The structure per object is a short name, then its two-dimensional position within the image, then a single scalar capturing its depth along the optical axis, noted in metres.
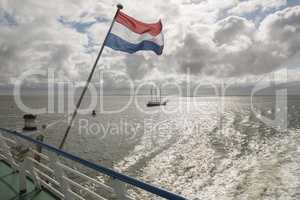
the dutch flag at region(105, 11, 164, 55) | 7.24
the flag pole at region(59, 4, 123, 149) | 6.11
